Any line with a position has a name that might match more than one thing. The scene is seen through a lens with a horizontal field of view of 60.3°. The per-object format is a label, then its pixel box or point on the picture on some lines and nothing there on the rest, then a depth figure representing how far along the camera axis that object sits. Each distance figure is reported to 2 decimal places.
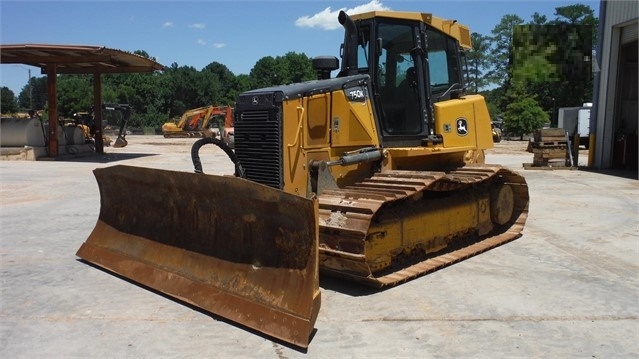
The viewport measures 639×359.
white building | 16.81
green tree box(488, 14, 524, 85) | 67.44
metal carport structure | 19.52
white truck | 27.48
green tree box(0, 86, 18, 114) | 84.12
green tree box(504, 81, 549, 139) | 43.47
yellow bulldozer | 4.58
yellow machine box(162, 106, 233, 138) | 39.09
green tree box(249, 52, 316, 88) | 86.50
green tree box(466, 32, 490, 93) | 67.50
